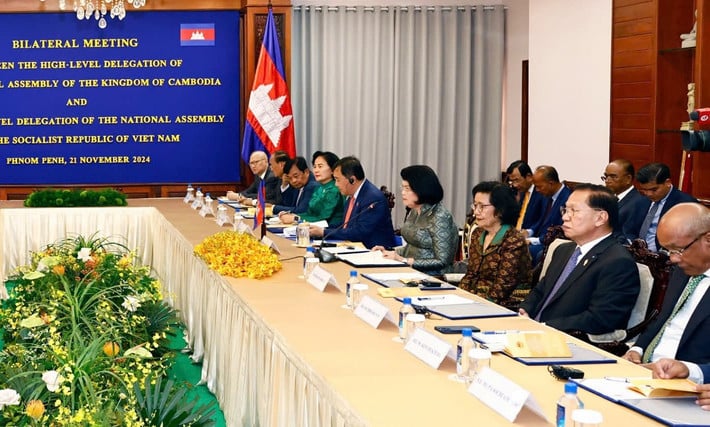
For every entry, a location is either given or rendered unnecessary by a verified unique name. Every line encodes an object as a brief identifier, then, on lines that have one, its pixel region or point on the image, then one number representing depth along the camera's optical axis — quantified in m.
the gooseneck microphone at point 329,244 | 4.72
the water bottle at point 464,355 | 2.39
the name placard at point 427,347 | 2.59
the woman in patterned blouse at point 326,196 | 7.03
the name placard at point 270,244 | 4.98
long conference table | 2.23
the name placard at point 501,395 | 2.08
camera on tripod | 5.03
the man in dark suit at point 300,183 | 7.59
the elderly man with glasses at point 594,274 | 3.56
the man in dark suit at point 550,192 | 7.16
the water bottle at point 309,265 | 4.20
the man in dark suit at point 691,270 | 2.93
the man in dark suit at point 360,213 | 5.85
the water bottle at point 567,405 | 2.00
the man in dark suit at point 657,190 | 5.99
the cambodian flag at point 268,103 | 9.57
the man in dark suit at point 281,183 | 8.13
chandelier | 7.79
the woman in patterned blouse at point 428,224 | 5.08
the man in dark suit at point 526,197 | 7.63
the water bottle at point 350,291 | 3.50
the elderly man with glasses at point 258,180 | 8.62
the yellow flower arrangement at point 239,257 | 4.30
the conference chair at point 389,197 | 6.67
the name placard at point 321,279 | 3.90
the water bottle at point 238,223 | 5.73
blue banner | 9.88
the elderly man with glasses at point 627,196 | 6.30
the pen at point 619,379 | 2.42
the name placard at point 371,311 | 3.15
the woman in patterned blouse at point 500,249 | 4.30
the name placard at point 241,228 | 5.48
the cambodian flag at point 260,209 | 5.21
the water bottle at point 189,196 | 8.68
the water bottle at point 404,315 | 2.93
